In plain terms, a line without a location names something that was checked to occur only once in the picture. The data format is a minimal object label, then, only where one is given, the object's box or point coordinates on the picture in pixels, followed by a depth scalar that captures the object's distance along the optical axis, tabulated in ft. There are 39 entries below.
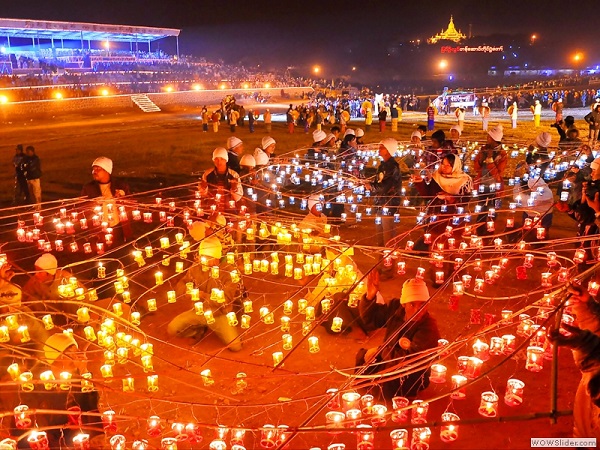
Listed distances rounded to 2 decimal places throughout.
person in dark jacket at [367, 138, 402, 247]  26.96
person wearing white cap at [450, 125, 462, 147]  39.83
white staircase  111.24
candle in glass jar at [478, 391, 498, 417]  12.21
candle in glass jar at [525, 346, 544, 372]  13.84
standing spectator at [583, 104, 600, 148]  54.49
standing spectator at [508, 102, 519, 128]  77.56
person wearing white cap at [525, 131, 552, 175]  33.37
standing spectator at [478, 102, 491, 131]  72.86
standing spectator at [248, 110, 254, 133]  77.61
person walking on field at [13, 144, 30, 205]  40.16
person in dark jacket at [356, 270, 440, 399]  16.07
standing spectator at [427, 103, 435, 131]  74.13
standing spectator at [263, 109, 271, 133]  80.23
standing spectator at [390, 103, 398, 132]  78.28
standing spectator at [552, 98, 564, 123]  69.21
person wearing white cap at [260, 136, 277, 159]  35.60
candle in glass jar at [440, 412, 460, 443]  13.12
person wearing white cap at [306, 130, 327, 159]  42.19
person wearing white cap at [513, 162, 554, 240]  26.91
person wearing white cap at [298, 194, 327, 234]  25.41
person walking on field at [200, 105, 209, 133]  78.36
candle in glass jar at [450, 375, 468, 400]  13.50
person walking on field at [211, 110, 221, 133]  77.82
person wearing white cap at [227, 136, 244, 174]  31.14
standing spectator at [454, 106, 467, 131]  76.77
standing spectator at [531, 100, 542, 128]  80.28
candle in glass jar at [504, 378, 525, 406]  13.00
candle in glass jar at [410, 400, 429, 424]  13.31
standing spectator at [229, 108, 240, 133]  79.25
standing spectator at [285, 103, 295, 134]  79.66
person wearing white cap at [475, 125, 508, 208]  30.25
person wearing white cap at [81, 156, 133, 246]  25.43
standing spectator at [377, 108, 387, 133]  78.02
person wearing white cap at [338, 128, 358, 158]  40.34
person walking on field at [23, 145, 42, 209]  39.60
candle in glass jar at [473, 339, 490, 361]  14.75
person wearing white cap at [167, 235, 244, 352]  21.17
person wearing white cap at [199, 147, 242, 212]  27.27
